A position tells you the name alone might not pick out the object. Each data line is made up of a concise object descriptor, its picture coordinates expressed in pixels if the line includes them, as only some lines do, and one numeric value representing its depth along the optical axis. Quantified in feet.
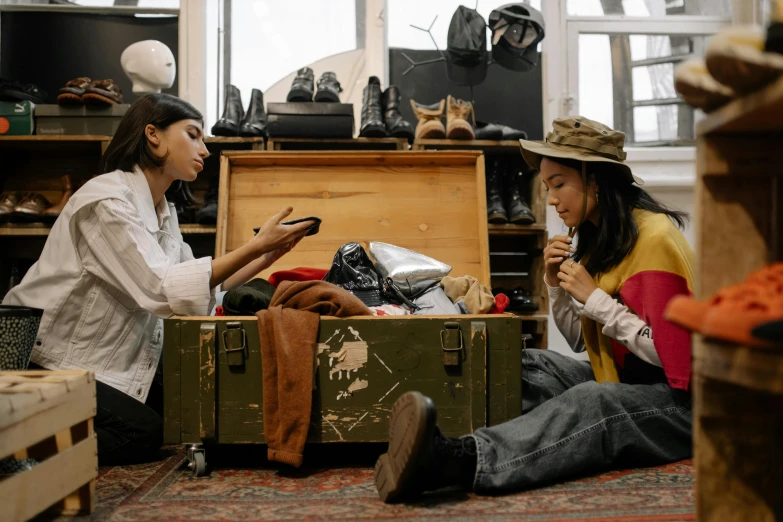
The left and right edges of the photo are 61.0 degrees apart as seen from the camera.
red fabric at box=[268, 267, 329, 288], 6.56
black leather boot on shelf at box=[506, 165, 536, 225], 9.09
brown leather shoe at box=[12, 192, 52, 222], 8.87
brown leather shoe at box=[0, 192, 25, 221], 8.91
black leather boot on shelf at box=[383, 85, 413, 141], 9.12
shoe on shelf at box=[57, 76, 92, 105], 8.80
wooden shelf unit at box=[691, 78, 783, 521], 2.81
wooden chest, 5.25
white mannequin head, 9.46
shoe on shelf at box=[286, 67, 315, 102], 9.01
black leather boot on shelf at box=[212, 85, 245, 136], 9.00
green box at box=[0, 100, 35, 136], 8.91
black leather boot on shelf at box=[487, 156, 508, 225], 9.09
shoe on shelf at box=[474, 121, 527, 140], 9.16
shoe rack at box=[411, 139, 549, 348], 9.16
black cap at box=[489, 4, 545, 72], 10.31
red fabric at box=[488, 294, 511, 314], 6.06
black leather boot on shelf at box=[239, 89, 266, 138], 9.04
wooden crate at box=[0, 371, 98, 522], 3.59
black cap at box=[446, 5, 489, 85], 10.39
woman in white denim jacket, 5.56
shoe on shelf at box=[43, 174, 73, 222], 8.95
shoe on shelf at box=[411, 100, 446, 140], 9.10
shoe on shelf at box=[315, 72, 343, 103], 9.06
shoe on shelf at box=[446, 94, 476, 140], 9.05
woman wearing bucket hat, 4.58
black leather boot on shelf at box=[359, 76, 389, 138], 8.96
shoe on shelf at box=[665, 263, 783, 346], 2.27
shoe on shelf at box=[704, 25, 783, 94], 2.28
